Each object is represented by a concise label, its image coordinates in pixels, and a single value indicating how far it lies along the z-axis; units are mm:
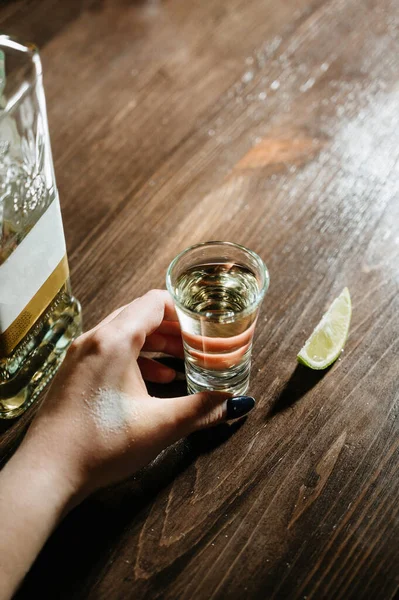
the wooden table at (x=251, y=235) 803
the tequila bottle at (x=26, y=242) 830
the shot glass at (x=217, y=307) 853
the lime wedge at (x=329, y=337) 968
